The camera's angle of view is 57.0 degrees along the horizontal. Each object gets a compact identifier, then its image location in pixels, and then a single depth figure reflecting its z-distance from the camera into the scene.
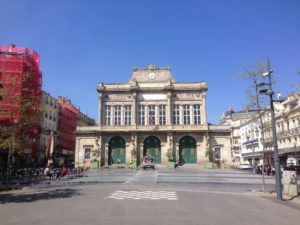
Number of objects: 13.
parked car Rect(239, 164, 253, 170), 47.40
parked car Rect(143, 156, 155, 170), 43.09
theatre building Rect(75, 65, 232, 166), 51.03
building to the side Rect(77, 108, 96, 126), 83.54
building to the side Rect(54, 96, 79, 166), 66.69
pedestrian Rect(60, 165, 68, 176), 29.22
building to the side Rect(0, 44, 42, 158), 21.73
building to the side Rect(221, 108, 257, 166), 85.09
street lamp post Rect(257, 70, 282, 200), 14.29
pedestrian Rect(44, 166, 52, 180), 26.21
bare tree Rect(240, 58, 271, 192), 18.73
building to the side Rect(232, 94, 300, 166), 44.38
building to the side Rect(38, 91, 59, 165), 56.19
